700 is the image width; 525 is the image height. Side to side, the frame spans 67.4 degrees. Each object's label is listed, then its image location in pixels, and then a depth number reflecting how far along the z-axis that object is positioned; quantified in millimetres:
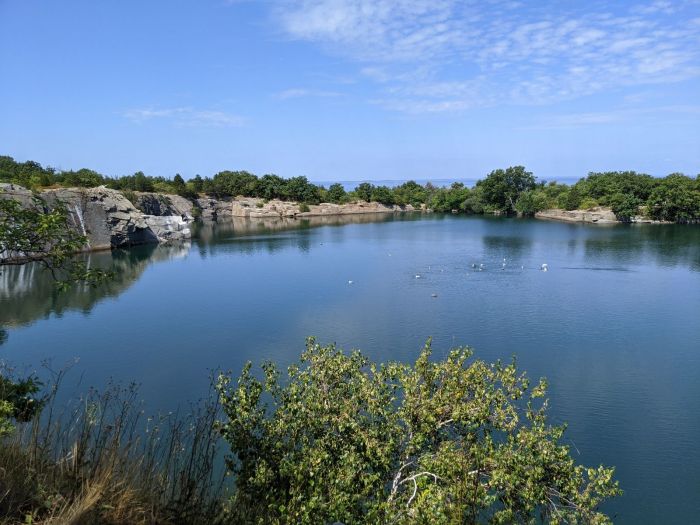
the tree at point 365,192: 117125
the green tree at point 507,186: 101688
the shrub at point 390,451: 6969
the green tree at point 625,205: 81562
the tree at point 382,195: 116312
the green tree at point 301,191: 110500
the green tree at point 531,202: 96488
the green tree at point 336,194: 115188
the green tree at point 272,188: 110438
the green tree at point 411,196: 119875
